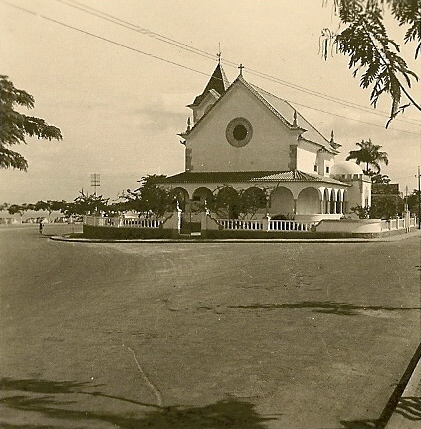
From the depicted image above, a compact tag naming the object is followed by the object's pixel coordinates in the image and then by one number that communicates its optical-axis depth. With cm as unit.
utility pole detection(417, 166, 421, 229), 4590
